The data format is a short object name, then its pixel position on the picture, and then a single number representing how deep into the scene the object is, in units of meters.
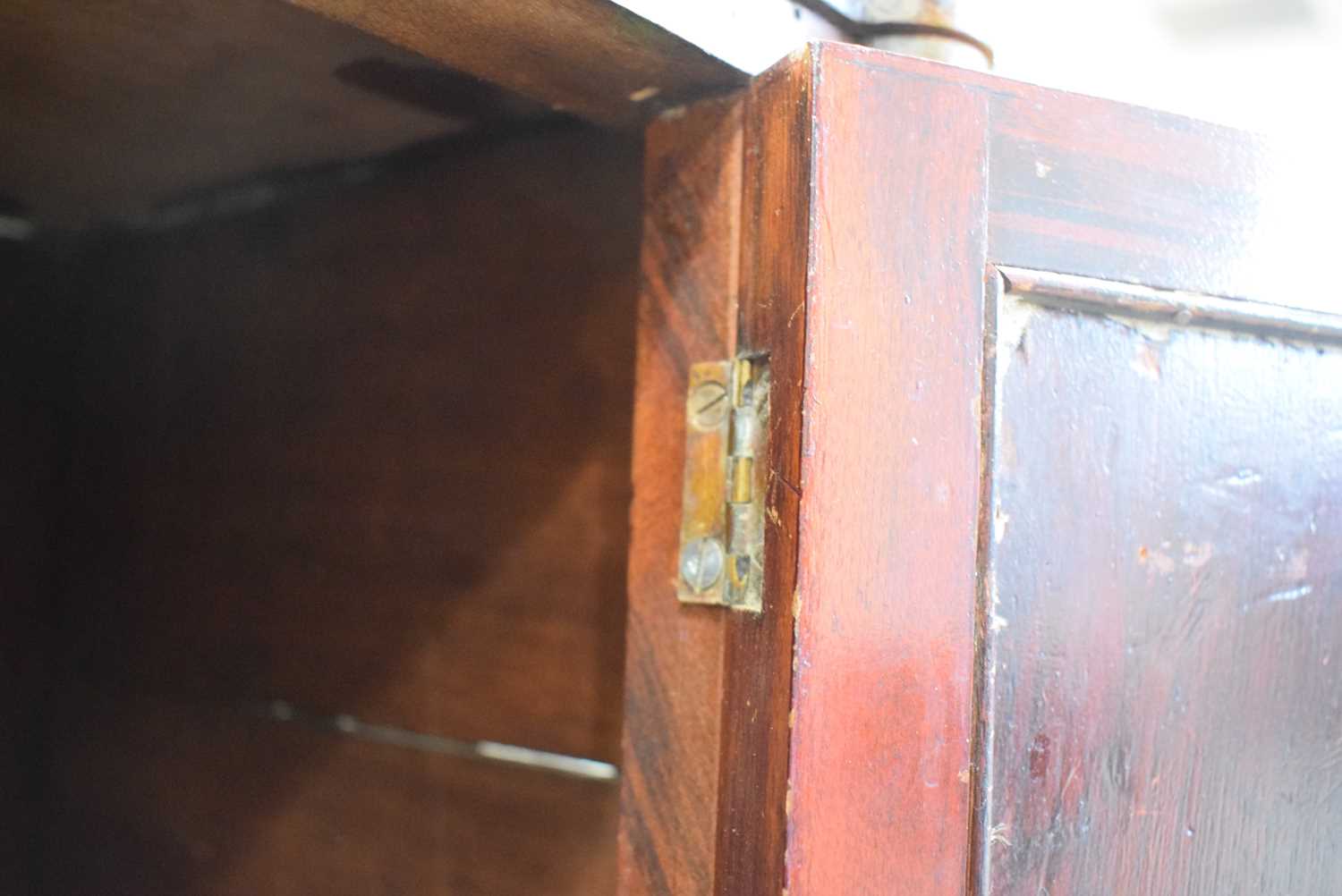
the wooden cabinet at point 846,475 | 0.46
